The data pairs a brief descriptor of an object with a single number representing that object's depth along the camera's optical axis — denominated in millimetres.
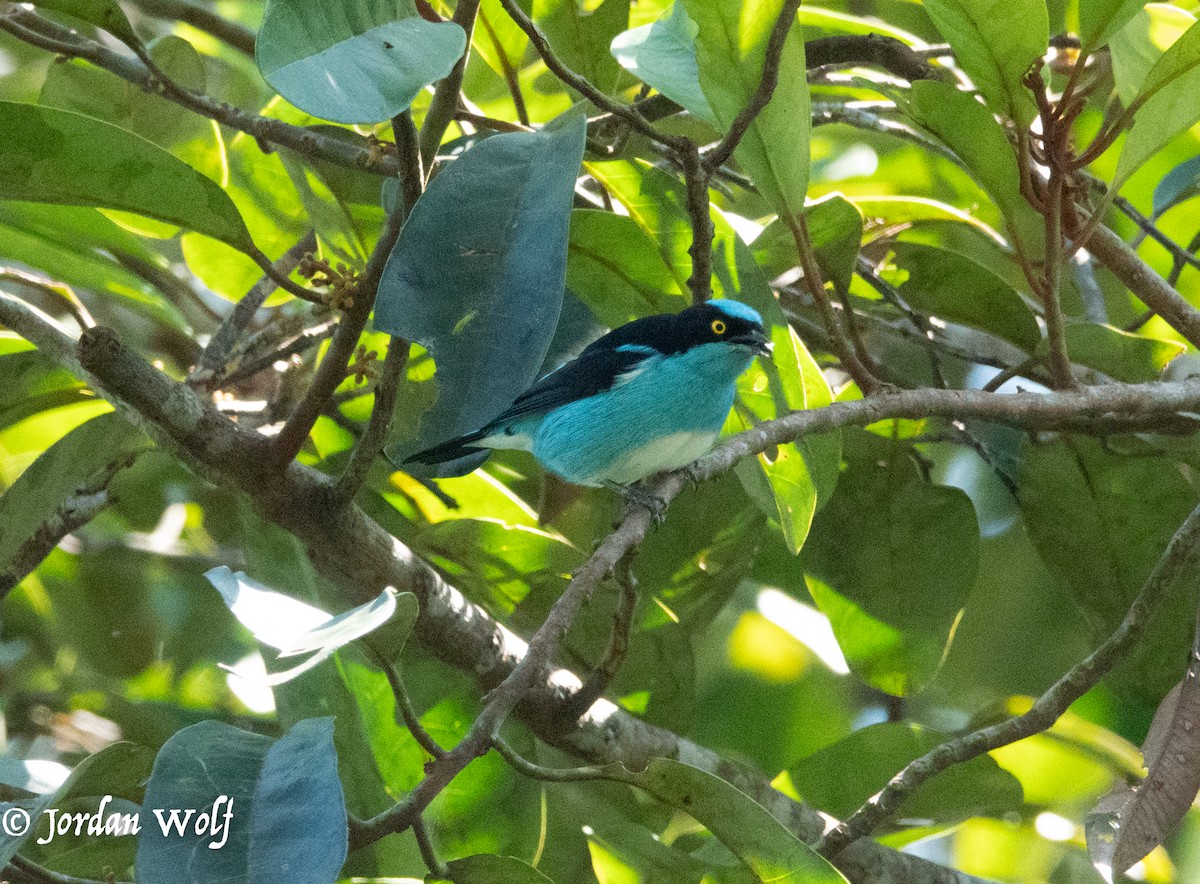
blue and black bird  6395
